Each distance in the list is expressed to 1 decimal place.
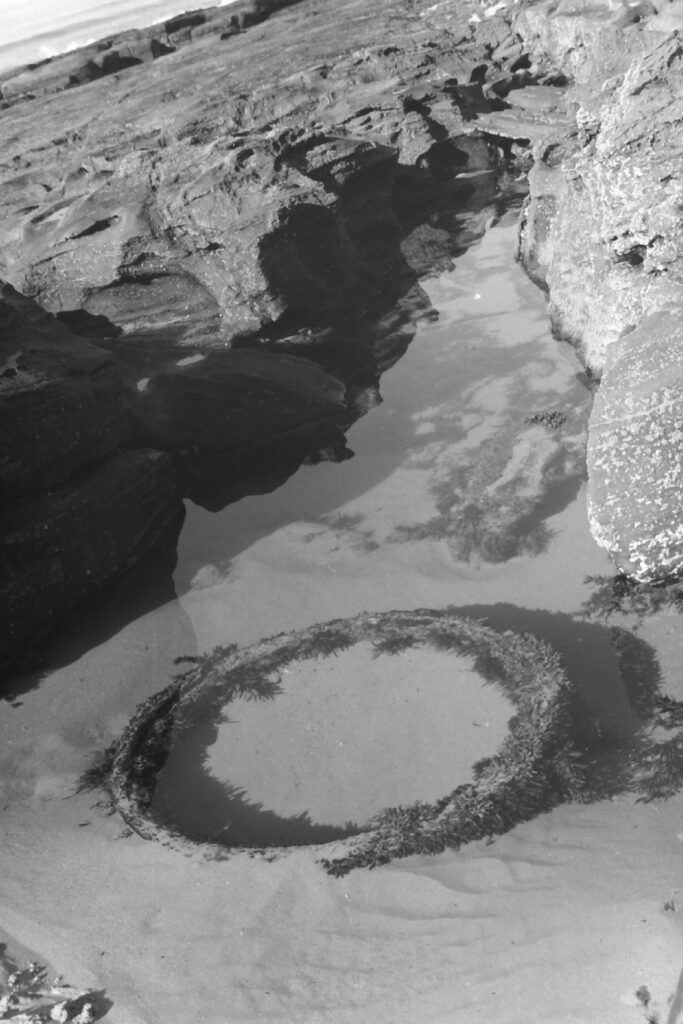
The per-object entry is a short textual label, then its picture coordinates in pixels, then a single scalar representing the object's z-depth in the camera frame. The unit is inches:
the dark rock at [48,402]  238.2
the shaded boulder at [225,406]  294.2
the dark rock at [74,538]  229.9
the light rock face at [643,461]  212.8
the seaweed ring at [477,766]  167.0
